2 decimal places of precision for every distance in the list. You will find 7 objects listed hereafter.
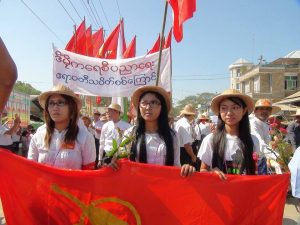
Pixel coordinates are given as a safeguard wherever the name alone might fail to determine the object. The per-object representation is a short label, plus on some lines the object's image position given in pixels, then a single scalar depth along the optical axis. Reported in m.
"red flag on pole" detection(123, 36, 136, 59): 9.88
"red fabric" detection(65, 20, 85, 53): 10.44
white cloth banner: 6.96
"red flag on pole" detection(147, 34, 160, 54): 9.12
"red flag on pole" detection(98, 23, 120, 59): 10.57
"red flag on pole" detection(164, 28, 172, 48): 8.61
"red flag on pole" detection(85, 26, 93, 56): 11.56
